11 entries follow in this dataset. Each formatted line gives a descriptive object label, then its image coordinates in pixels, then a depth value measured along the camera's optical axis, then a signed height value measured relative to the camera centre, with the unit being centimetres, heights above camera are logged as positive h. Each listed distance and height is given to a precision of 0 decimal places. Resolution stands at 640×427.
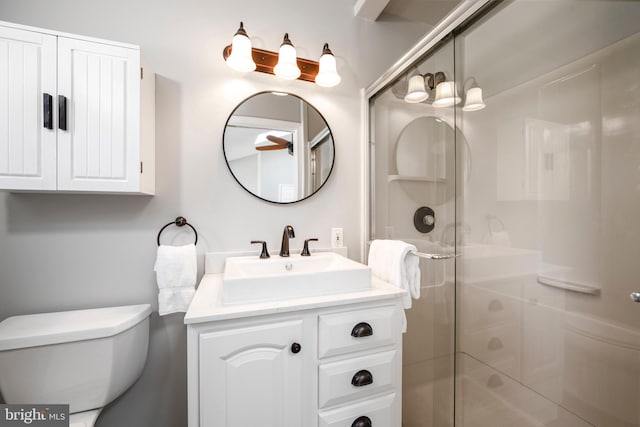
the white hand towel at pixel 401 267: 116 -25
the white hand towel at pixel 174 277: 117 -29
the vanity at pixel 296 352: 87 -51
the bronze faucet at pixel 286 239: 140 -14
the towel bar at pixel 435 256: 115 -19
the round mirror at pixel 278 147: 142 +37
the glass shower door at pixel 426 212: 116 +0
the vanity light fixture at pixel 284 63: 128 +80
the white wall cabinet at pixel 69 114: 98 +39
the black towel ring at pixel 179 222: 129 -4
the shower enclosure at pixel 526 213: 75 +0
